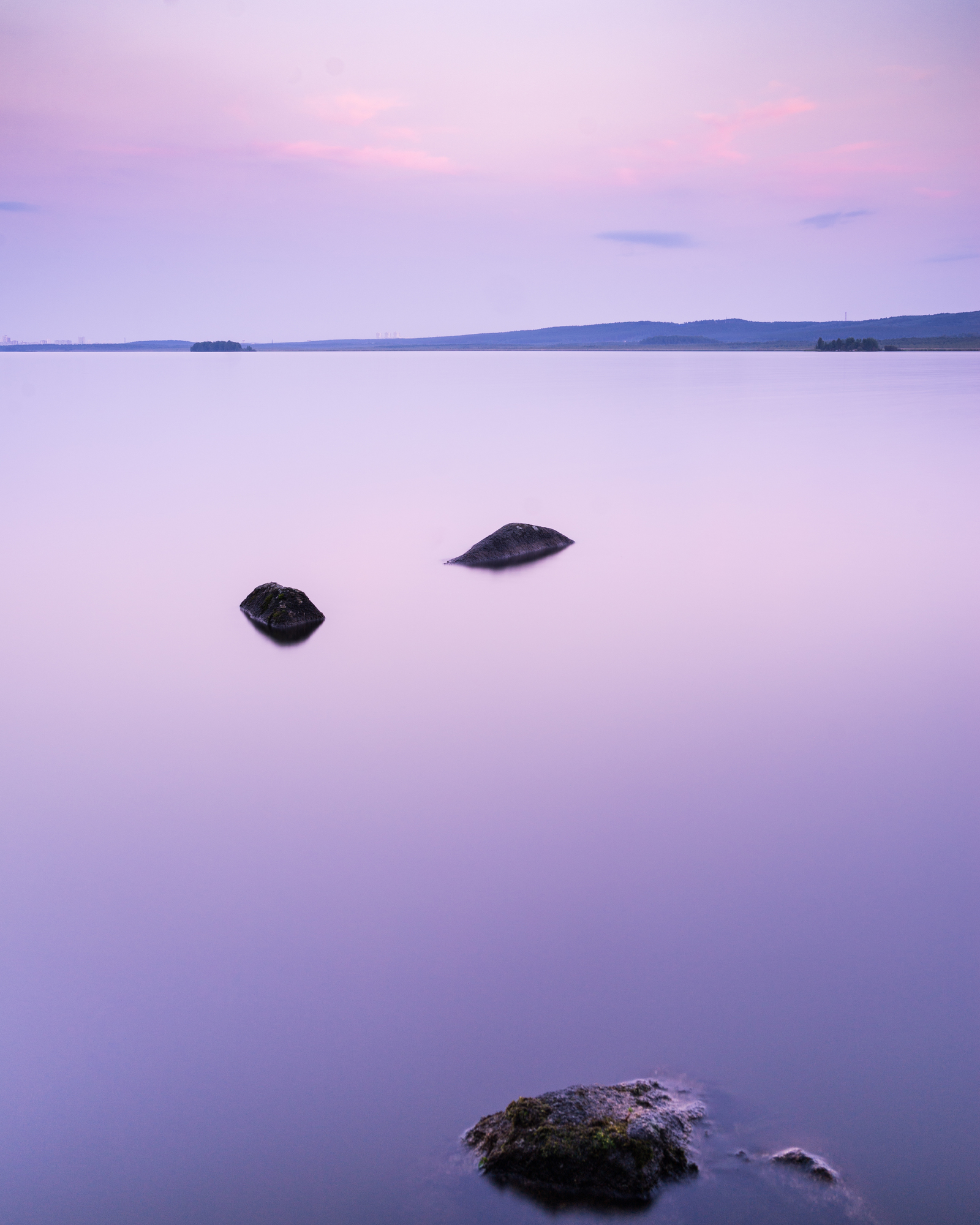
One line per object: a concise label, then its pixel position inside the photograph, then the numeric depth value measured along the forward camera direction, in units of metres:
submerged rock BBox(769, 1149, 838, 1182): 4.49
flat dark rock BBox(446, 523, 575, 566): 16.95
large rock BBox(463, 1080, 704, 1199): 4.34
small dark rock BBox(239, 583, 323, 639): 13.19
